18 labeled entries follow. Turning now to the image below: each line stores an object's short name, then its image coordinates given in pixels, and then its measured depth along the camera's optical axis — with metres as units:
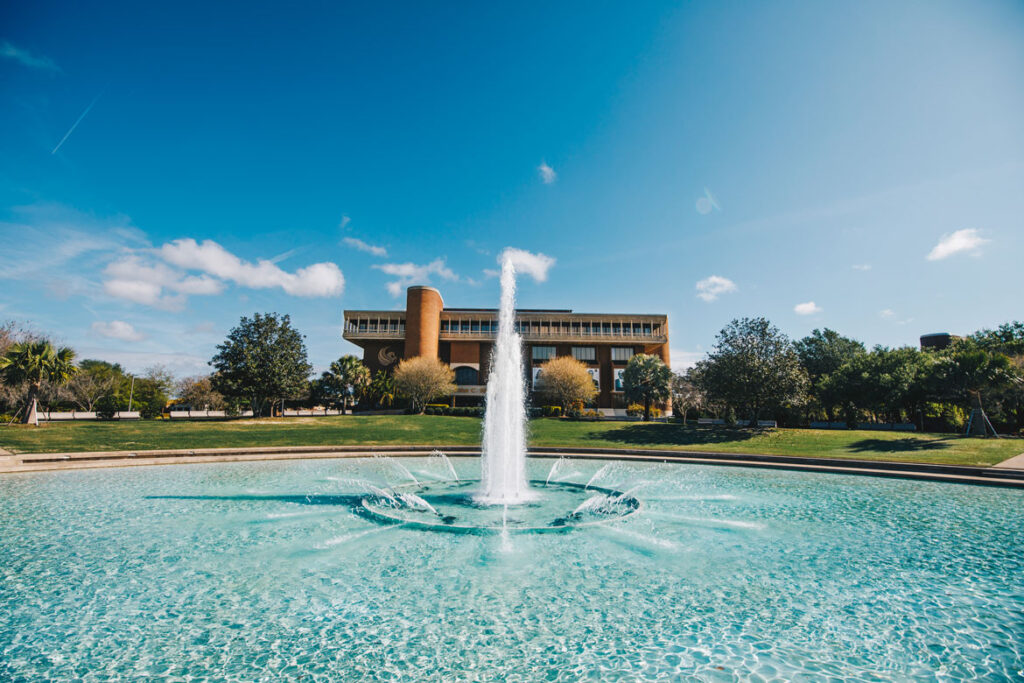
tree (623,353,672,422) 44.31
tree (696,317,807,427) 26.70
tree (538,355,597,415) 46.84
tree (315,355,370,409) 49.78
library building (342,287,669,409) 59.28
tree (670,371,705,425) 44.16
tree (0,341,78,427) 26.97
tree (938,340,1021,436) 22.91
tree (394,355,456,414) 46.28
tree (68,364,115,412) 47.22
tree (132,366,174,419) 41.32
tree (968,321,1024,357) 36.56
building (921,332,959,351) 57.22
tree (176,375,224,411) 56.16
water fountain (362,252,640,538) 8.68
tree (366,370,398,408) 48.20
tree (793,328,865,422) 56.66
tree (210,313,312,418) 37.31
